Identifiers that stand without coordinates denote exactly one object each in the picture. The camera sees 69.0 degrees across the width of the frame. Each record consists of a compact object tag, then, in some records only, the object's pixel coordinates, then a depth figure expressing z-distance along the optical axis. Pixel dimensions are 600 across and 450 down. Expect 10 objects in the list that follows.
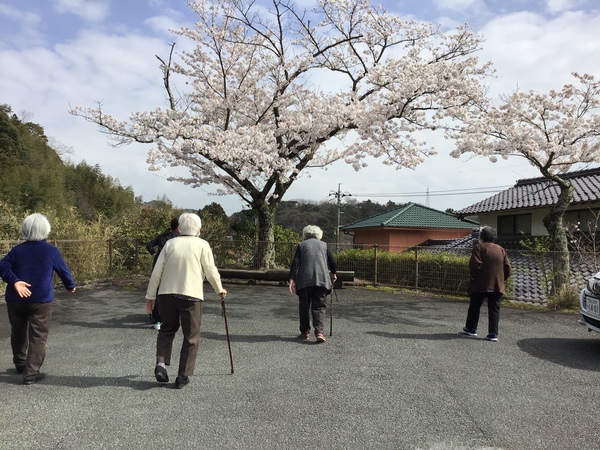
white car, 5.47
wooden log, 11.50
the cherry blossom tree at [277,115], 11.11
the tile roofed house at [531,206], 14.31
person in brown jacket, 5.96
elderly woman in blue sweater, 4.06
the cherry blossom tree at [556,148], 9.73
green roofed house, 27.35
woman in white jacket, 4.01
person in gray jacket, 5.75
